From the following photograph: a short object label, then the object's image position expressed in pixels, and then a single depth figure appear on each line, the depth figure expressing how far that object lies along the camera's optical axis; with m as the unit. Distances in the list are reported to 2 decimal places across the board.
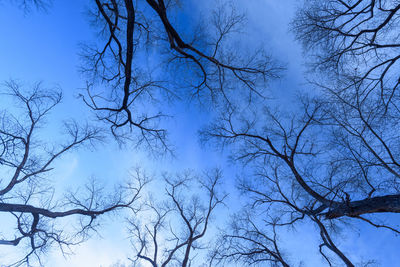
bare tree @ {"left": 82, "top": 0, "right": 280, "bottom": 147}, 4.35
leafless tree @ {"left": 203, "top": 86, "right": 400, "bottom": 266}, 5.23
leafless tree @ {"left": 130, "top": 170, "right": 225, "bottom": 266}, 11.11
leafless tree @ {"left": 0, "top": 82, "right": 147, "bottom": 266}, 7.35
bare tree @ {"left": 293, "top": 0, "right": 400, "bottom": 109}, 4.57
